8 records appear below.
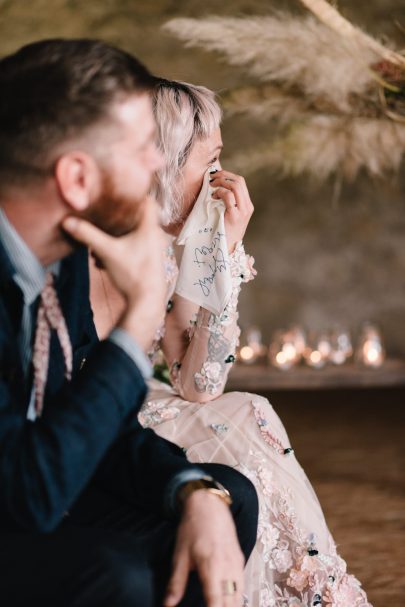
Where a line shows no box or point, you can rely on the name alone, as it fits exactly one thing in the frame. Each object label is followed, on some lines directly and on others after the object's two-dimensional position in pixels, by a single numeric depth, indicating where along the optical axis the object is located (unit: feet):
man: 4.15
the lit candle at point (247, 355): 23.16
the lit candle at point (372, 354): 22.24
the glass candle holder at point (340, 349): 22.90
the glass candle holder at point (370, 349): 22.35
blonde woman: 7.13
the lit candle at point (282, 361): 22.28
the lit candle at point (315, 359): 22.32
